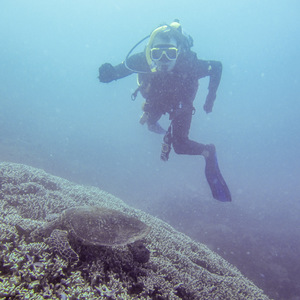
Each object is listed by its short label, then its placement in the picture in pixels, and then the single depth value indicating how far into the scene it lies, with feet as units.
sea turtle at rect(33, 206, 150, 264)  7.31
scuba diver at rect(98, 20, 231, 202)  17.57
